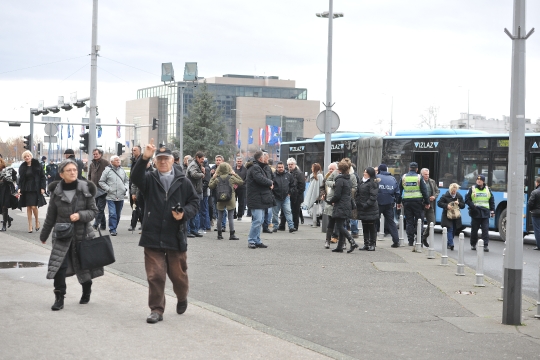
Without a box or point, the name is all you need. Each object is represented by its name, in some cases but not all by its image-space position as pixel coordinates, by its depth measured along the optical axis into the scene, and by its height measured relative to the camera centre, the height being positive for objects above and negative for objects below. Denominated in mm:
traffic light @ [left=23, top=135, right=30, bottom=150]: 41797 +957
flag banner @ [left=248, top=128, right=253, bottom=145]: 91500 +3076
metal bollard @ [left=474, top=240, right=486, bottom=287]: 11797 -1507
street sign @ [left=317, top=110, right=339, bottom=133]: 21525 +1253
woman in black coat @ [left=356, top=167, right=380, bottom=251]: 15992 -767
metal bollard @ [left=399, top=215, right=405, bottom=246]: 17588 -1425
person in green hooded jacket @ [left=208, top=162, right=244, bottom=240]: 17312 -465
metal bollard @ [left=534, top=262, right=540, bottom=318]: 9213 -1620
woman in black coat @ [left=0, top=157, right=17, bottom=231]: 18234 -740
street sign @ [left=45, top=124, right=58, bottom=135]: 41156 +1605
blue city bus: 20578 +402
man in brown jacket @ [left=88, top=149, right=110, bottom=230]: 18125 -181
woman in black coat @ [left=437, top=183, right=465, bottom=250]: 17328 -781
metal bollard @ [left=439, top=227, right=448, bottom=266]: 14383 -1541
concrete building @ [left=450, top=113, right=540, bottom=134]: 116050 +7082
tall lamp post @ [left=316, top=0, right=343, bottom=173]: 21641 +1965
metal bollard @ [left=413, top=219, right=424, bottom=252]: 16281 -1417
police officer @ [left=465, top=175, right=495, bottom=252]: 17562 -779
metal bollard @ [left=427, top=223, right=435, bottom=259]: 15352 -1513
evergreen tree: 78438 +3721
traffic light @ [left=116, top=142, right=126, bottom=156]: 41750 +715
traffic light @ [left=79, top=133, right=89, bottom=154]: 30869 +763
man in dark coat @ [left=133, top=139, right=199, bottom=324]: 8211 -636
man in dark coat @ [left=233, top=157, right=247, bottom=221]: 24500 -1104
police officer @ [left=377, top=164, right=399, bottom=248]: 17281 -645
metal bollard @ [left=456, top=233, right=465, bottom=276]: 12938 -1467
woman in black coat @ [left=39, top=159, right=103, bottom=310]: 8773 -709
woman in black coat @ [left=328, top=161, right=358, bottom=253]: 15305 -655
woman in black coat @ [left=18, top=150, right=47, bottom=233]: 18047 -567
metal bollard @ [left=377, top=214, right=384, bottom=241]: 19359 -1533
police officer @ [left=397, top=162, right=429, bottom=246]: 17375 -656
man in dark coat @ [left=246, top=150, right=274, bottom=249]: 15805 -657
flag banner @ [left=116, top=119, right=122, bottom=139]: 89788 +3234
